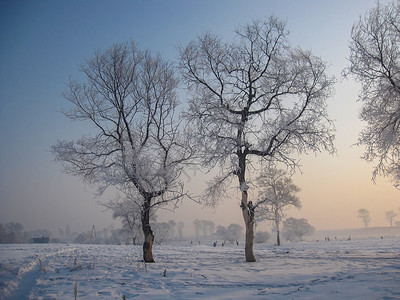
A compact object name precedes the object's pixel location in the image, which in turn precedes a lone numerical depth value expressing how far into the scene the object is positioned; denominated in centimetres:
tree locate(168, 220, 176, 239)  11929
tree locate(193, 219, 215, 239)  14875
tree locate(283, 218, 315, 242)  6376
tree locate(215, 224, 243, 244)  9431
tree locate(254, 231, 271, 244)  5590
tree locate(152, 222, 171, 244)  6651
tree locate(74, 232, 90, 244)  10516
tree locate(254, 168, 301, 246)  3588
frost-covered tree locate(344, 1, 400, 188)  1202
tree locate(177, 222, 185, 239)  16771
